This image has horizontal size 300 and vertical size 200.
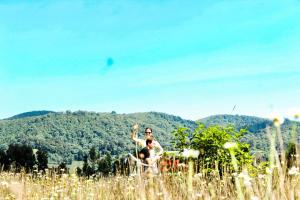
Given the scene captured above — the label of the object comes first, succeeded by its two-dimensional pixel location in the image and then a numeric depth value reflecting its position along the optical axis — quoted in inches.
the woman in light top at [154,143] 399.5
